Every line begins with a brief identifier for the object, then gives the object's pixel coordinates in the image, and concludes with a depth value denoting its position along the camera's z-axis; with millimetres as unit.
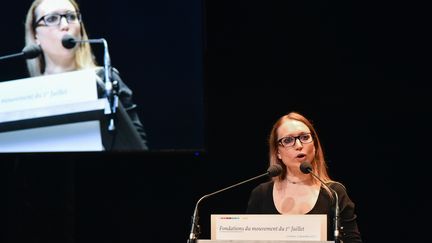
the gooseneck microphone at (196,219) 5417
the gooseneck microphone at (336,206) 5227
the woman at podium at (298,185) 6648
